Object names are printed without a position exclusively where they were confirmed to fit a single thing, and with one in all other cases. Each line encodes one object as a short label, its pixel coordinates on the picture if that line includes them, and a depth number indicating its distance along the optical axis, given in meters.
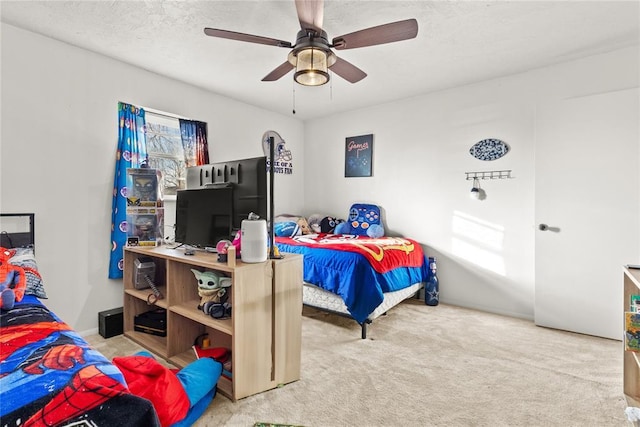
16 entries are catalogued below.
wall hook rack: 3.32
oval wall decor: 3.33
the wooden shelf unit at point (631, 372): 1.77
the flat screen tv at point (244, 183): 2.06
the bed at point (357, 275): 2.64
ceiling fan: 1.80
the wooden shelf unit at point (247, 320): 1.77
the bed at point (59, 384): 0.77
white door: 2.64
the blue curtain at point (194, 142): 3.51
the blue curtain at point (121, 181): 2.91
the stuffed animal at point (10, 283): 1.54
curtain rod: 3.21
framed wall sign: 4.37
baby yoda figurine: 2.03
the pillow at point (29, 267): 1.86
